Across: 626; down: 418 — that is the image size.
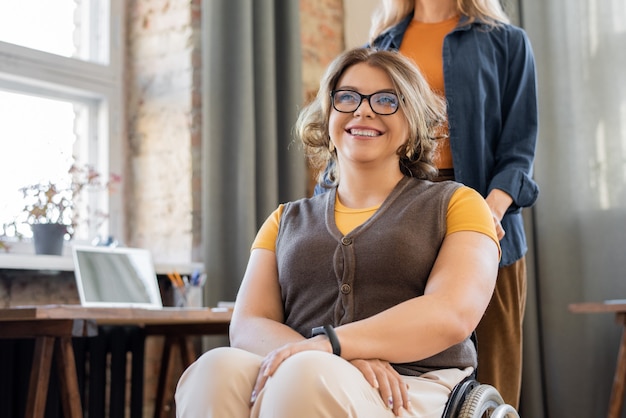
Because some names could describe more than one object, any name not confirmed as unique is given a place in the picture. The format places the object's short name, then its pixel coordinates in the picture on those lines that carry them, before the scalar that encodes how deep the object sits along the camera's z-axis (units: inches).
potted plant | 109.0
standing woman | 71.9
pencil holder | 116.0
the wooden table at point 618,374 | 117.3
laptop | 102.7
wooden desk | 82.0
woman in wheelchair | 50.5
